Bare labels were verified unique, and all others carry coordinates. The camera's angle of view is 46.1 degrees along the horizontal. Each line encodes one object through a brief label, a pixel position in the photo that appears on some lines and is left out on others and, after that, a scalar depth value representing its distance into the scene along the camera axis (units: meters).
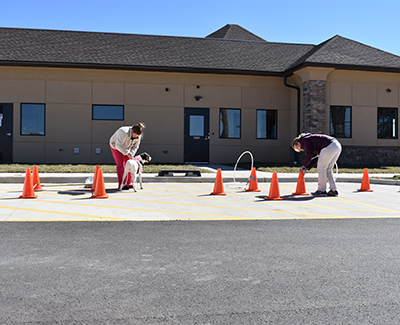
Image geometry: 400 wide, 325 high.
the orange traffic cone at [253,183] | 12.23
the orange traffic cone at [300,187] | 11.33
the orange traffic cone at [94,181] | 10.70
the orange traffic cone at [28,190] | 10.08
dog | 11.20
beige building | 21.80
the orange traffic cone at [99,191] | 10.27
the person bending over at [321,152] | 10.78
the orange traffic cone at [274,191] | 10.49
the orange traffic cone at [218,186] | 11.35
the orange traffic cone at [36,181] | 11.75
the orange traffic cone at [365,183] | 12.77
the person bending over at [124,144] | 11.19
